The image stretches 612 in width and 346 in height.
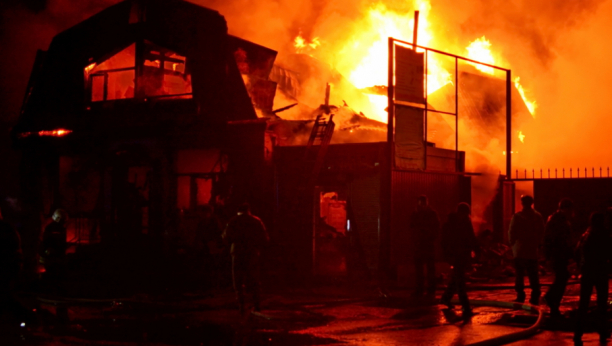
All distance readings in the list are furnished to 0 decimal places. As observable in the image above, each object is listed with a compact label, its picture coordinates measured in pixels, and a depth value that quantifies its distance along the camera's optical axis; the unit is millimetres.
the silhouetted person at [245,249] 10836
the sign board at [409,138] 15984
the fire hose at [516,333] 8070
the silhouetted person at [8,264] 8875
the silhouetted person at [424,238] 13055
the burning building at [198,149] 16344
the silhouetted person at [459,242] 10719
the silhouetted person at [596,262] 8305
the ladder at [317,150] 16234
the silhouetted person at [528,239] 11625
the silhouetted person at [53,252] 12023
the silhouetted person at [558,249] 10172
